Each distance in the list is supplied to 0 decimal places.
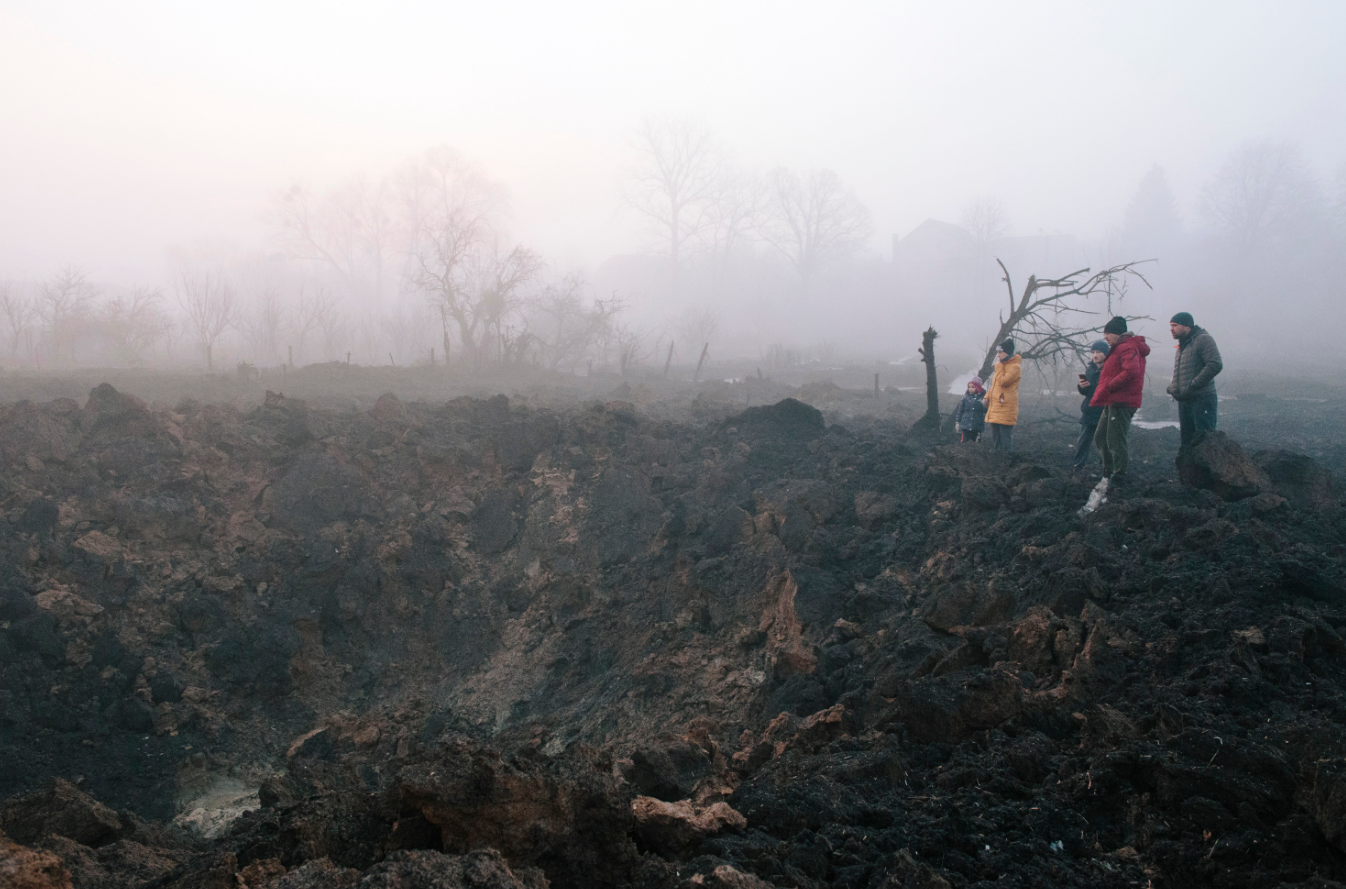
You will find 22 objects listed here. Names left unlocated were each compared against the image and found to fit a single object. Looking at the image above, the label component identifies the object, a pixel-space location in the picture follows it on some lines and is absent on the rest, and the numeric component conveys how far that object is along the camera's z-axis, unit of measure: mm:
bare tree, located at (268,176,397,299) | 55594
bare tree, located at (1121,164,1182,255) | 68125
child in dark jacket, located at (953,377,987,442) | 9305
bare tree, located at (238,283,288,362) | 30594
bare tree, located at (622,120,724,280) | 63438
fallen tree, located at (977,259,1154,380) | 11602
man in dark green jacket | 6707
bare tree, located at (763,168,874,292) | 61781
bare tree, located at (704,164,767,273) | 64688
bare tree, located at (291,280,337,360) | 32488
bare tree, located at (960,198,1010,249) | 64188
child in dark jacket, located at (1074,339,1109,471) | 7858
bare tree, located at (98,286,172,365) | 26844
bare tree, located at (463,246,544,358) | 27734
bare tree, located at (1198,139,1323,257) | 57469
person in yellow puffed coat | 8484
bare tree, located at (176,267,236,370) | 26250
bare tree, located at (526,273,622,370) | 29500
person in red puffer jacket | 6504
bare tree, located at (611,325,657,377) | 28230
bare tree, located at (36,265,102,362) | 26094
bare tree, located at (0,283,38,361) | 24672
